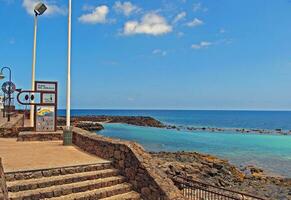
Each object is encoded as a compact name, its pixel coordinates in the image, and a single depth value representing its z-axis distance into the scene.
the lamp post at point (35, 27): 12.77
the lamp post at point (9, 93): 16.84
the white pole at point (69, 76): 8.93
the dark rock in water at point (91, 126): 38.48
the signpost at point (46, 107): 10.15
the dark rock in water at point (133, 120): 51.97
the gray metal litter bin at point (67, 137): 8.56
